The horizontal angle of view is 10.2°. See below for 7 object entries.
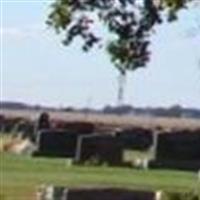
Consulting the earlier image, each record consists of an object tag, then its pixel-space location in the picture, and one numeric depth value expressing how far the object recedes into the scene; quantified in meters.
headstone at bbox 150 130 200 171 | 41.75
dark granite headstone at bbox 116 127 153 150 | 51.10
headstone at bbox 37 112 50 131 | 54.33
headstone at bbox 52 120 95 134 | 55.56
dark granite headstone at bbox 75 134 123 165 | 40.53
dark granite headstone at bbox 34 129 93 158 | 44.78
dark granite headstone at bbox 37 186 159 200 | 19.59
